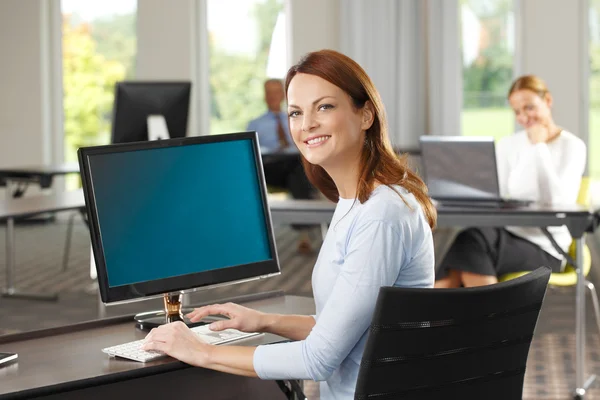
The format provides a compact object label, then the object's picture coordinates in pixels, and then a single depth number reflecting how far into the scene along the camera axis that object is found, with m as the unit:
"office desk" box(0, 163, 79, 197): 6.30
